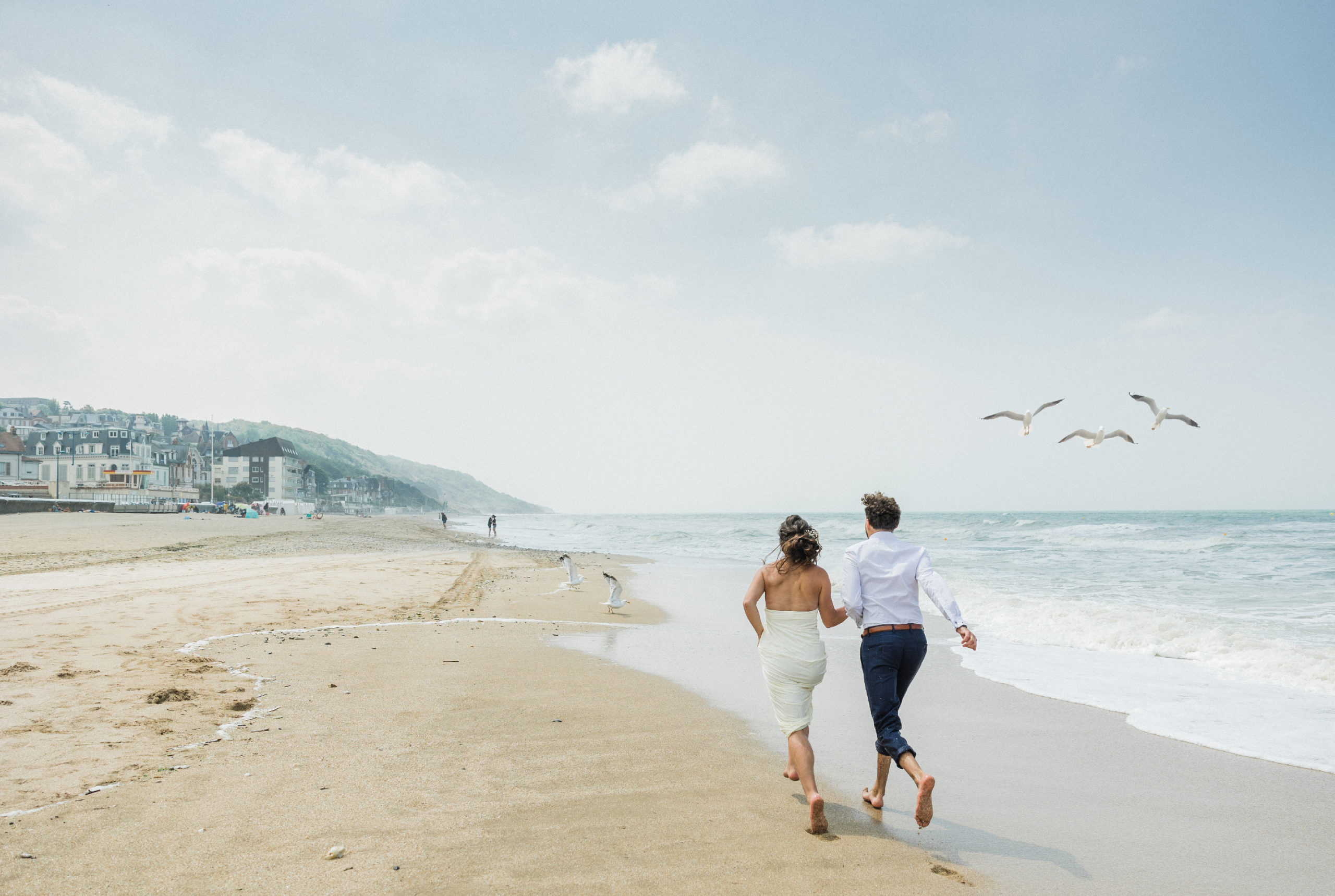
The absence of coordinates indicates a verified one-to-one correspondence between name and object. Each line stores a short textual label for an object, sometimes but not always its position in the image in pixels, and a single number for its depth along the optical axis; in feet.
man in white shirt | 13.78
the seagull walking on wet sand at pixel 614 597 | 43.93
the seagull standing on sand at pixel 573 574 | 55.01
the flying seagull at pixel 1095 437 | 39.89
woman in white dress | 13.76
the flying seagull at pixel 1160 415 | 37.42
